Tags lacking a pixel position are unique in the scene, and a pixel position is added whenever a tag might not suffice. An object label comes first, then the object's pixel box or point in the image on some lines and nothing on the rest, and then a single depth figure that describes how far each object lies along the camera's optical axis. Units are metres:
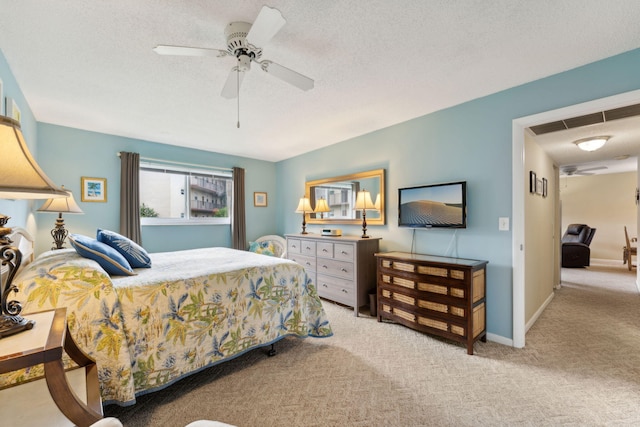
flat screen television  2.83
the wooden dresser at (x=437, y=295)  2.41
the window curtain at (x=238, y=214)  4.96
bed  1.53
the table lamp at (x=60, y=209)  2.76
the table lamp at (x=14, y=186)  0.93
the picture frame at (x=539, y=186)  3.12
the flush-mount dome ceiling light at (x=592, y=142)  3.18
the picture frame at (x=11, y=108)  2.14
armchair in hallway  6.10
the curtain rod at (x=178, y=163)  4.15
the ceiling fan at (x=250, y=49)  1.45
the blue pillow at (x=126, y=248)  2.19
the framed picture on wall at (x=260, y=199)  5.38
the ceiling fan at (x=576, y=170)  5.58
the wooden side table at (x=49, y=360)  0.92
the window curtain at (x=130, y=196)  3.89
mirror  3.74
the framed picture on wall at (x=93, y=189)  3.71
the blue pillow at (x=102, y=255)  1.89
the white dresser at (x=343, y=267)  3.36
